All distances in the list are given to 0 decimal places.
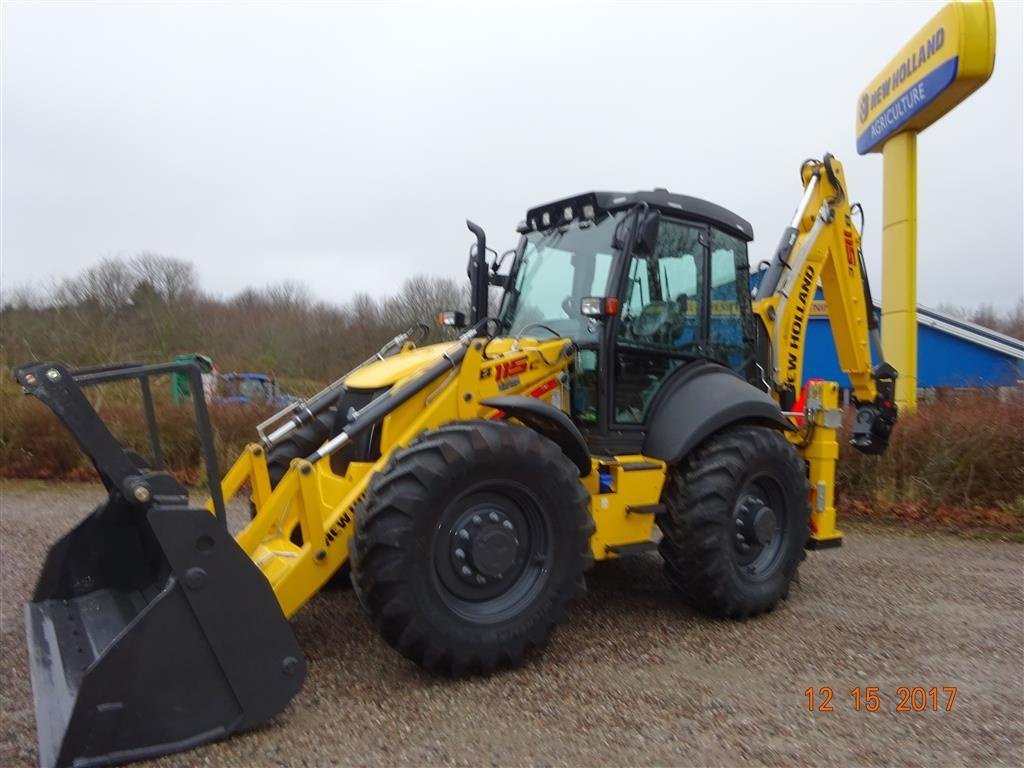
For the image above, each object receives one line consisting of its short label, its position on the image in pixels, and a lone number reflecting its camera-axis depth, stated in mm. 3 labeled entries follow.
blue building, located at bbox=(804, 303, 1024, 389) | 16172
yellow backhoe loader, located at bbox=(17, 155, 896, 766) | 2990
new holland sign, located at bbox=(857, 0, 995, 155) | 9336
